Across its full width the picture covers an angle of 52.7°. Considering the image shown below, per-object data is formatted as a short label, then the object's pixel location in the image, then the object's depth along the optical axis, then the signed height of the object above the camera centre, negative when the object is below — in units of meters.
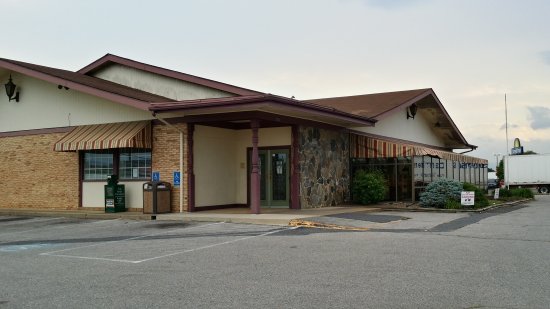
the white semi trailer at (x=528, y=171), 43.00 -0.02
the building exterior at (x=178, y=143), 18.67 +1.08
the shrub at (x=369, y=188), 22.28 -0.67
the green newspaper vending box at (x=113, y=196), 19.42 -0.82
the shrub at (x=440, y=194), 20.81 -0.86
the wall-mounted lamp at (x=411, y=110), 28.53 +3.16
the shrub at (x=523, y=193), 30.33 -1.22
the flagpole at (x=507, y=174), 44.03 -0.25
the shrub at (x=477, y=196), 21.67 -1.01
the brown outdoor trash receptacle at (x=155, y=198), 18.17 -0.83
